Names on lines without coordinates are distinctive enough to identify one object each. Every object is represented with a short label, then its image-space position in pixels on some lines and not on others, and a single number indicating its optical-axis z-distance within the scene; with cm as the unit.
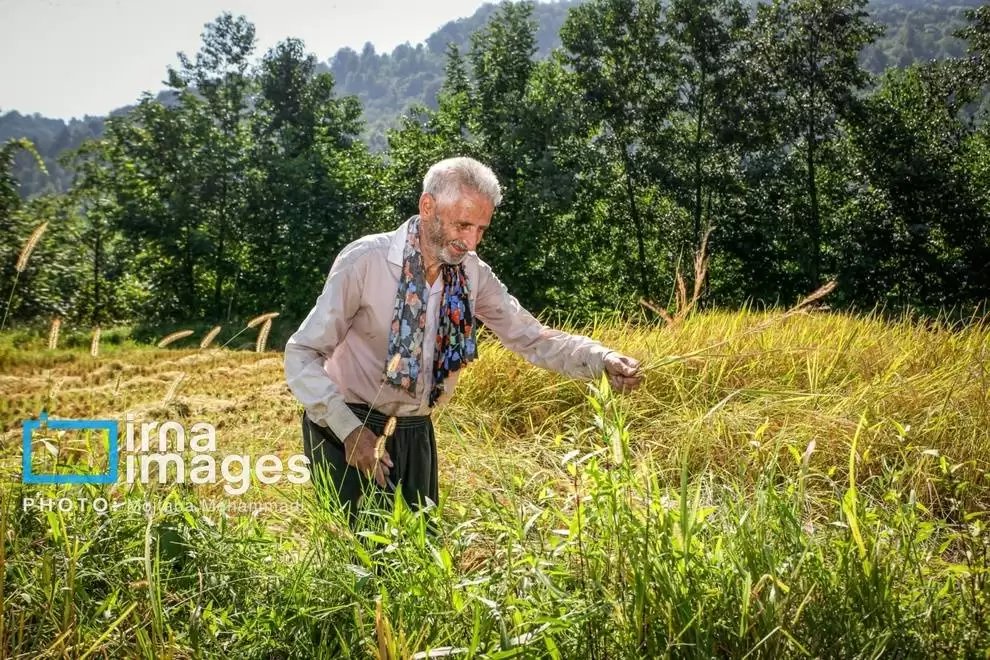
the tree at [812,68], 2177
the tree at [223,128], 2189
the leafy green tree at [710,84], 2273
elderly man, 241
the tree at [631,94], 2314
